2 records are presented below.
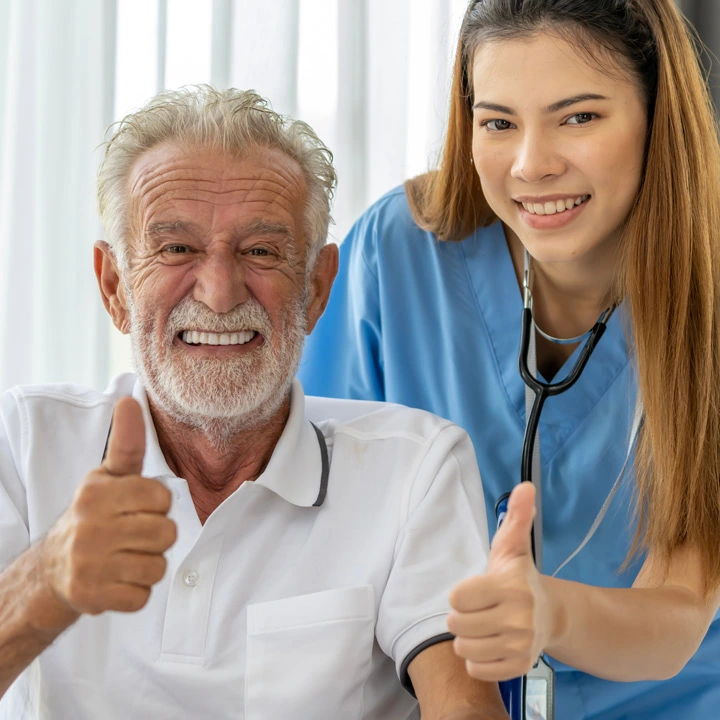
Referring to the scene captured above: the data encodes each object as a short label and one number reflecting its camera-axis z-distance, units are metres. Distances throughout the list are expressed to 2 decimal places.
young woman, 1.37
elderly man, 1.28
